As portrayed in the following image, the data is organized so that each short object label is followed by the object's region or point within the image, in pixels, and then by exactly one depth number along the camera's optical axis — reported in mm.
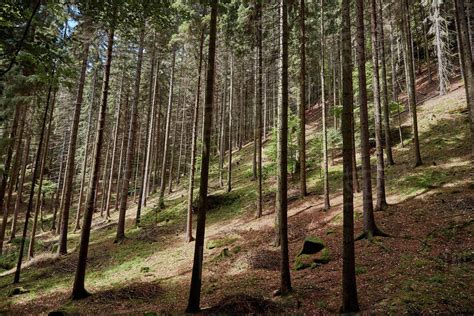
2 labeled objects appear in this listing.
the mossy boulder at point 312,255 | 11055
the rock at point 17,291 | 12452
